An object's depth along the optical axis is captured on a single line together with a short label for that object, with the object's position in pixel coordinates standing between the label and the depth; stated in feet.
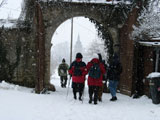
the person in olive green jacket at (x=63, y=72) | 43.62
